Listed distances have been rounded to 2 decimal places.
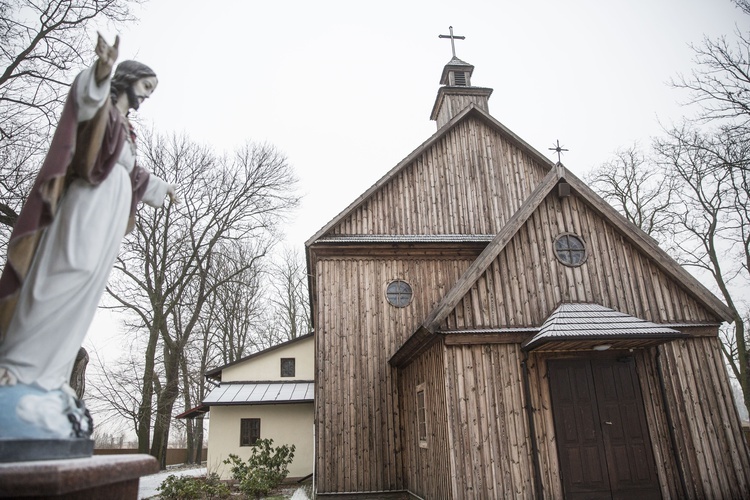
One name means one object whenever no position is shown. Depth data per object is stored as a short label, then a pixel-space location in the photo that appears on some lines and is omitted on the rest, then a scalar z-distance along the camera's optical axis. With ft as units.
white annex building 58.23
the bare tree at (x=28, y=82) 32.07
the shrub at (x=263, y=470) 41.93
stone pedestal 6.68
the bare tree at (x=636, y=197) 68.33
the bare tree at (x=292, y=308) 106.66
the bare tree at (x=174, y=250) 63.41
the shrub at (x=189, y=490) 36.27
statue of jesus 8.13
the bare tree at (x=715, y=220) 57.00
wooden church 28.48
